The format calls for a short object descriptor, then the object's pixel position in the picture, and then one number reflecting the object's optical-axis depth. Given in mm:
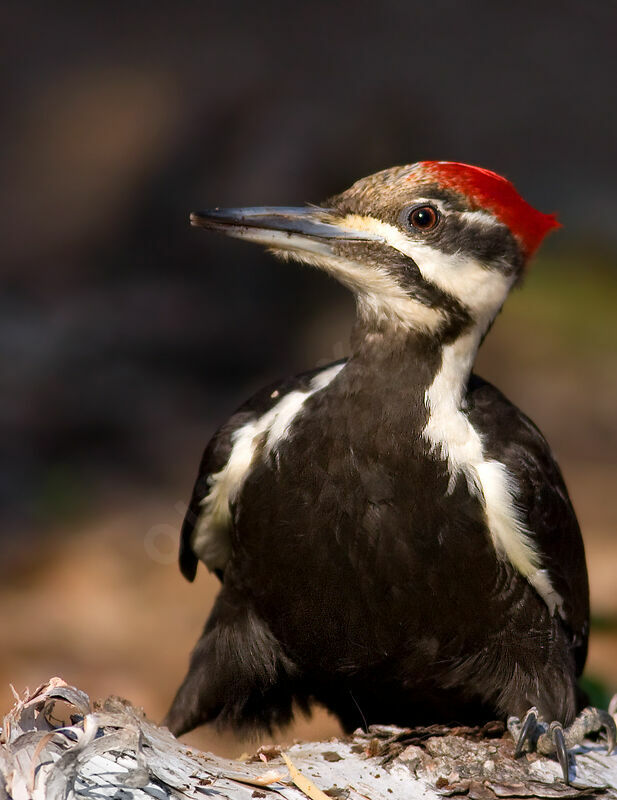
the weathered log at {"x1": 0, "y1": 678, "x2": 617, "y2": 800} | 5074
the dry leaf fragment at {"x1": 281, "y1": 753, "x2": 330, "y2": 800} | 5836
